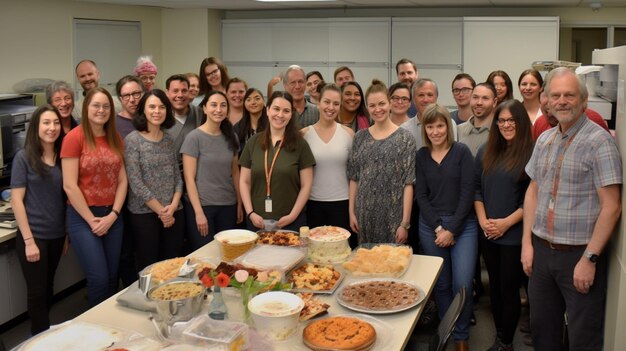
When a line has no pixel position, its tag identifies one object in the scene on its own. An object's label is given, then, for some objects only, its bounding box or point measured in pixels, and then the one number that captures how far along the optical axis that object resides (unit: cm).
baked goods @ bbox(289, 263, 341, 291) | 265
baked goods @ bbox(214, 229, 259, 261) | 299
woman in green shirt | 363
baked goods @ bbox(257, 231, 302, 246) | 310
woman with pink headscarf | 504
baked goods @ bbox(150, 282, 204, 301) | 230
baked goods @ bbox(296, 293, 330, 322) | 236
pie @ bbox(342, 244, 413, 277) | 282
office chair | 224
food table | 221
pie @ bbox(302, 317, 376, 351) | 210
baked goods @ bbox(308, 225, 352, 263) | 297
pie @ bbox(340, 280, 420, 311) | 246
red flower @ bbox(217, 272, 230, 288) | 227
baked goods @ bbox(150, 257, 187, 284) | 262
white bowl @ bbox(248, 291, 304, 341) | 221
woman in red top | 344
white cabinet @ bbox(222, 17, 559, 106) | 709
